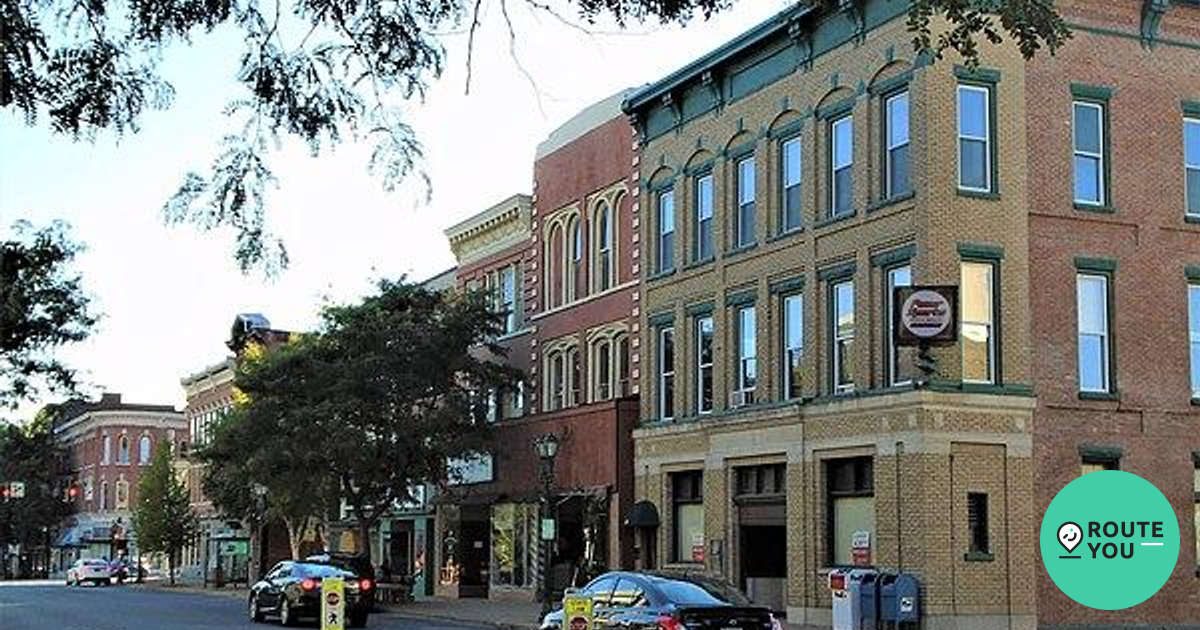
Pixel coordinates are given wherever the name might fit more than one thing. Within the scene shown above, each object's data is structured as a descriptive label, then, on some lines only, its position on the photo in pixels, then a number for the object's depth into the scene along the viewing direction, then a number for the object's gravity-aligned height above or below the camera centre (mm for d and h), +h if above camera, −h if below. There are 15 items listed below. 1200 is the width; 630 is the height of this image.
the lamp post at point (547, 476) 36781 +540
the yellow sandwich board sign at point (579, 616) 21766 -1487
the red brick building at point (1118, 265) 32094 +4573
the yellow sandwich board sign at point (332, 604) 27658 -1700
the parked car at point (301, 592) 36500 -2019
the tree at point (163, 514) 80625 -679
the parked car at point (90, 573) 78500 -3385
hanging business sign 30094 +3325
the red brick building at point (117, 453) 111438 +3099
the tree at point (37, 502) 108762 -148
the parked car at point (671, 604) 20969 -1323
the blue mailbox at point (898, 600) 29750 -1745
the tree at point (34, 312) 19766 +2573
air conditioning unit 37406 +2287
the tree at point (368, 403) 45875 +2703
